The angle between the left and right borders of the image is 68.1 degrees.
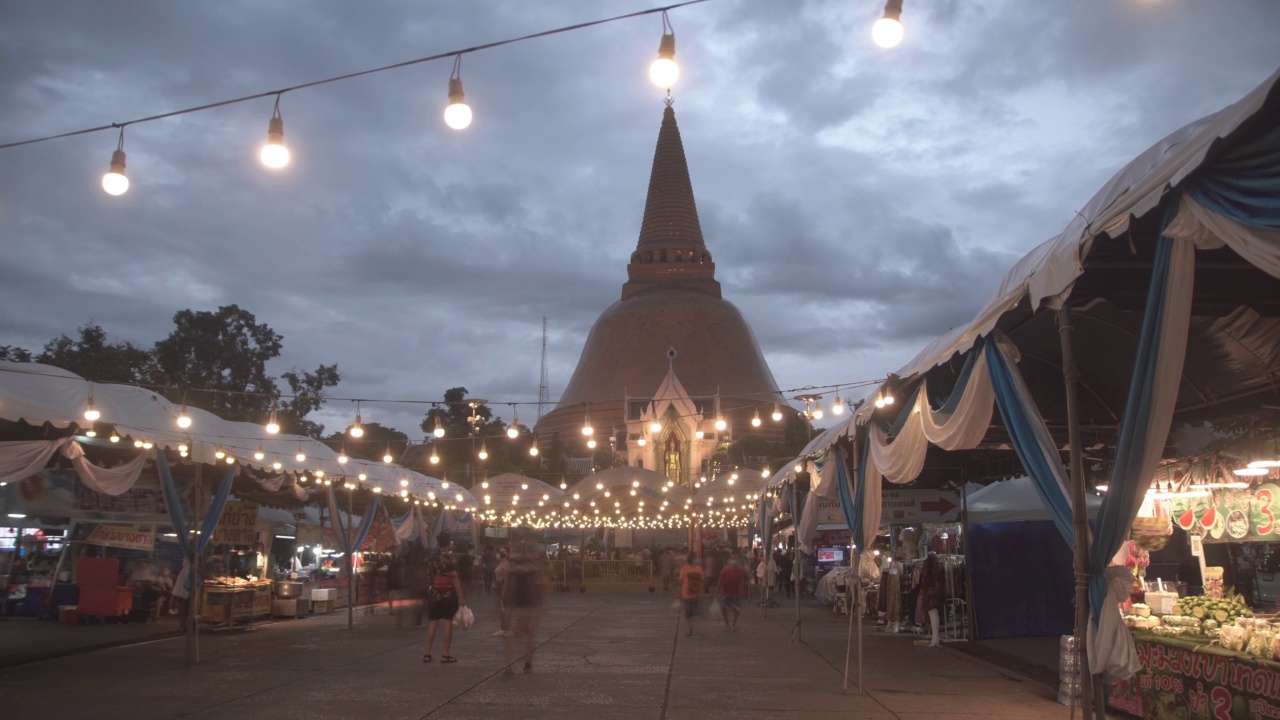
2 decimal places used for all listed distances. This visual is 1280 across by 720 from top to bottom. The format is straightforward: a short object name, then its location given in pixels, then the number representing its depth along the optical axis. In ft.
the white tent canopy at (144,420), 39.27
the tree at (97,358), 109.29
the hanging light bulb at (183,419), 46.83
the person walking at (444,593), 38.68
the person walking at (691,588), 55.67
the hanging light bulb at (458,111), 25.57
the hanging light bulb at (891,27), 20.81
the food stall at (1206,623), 21.66
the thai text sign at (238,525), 66.41
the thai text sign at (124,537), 63.67
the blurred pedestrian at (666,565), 102.37
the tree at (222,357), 128.36
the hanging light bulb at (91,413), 40.57
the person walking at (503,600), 40.20
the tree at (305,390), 141.08
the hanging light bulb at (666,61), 23.66
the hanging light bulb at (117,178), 27.04
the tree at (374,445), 163.84
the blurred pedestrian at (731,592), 58.18
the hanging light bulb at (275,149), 26.48
